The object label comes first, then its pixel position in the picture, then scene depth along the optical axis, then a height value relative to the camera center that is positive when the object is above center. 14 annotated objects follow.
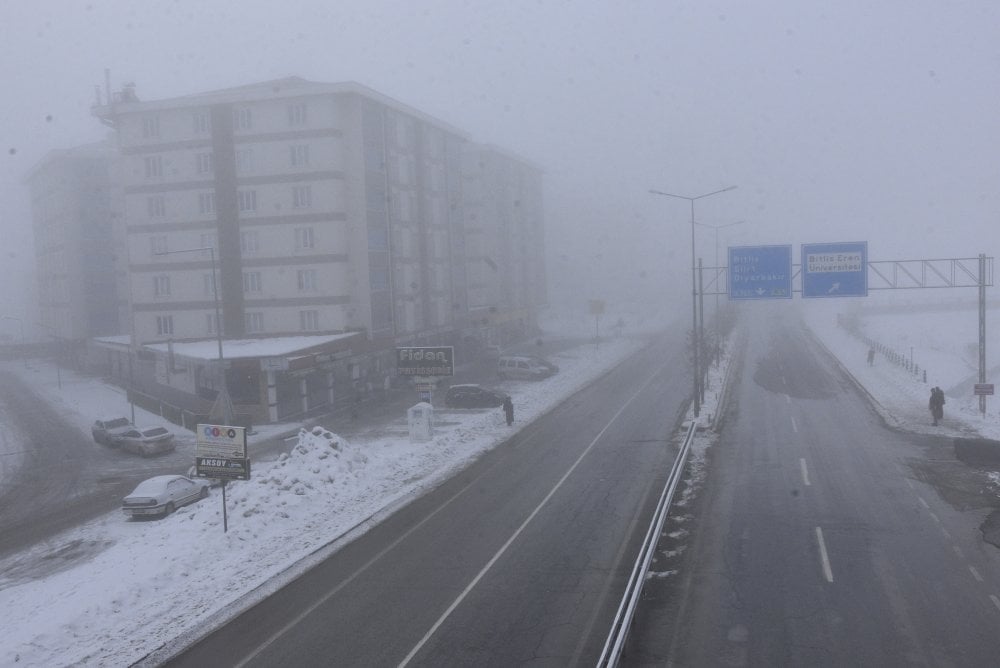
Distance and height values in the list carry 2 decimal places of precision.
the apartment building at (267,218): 48.22 +4.56
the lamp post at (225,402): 33.28 -4.29
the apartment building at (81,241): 70.88 +5.17
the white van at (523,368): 52.60 -5.23
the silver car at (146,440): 33.94 -5.86
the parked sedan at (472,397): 41.75 -5.55
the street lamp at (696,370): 34.00 -3.82
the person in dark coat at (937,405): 31.36 -5.01
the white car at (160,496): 23.06 -5.61
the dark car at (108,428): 36.12 -5.71
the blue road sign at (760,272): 33.06 +0.24
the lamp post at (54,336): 70.75 -3.12
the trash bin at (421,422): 30.36 -4.85
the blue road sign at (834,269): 31.75 +0.27
